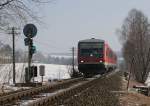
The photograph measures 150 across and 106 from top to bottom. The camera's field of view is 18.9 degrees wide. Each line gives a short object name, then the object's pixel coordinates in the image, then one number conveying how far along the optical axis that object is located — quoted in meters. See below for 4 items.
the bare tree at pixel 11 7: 19.11
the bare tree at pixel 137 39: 71.69
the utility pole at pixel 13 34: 40.54
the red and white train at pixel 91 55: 38.25
